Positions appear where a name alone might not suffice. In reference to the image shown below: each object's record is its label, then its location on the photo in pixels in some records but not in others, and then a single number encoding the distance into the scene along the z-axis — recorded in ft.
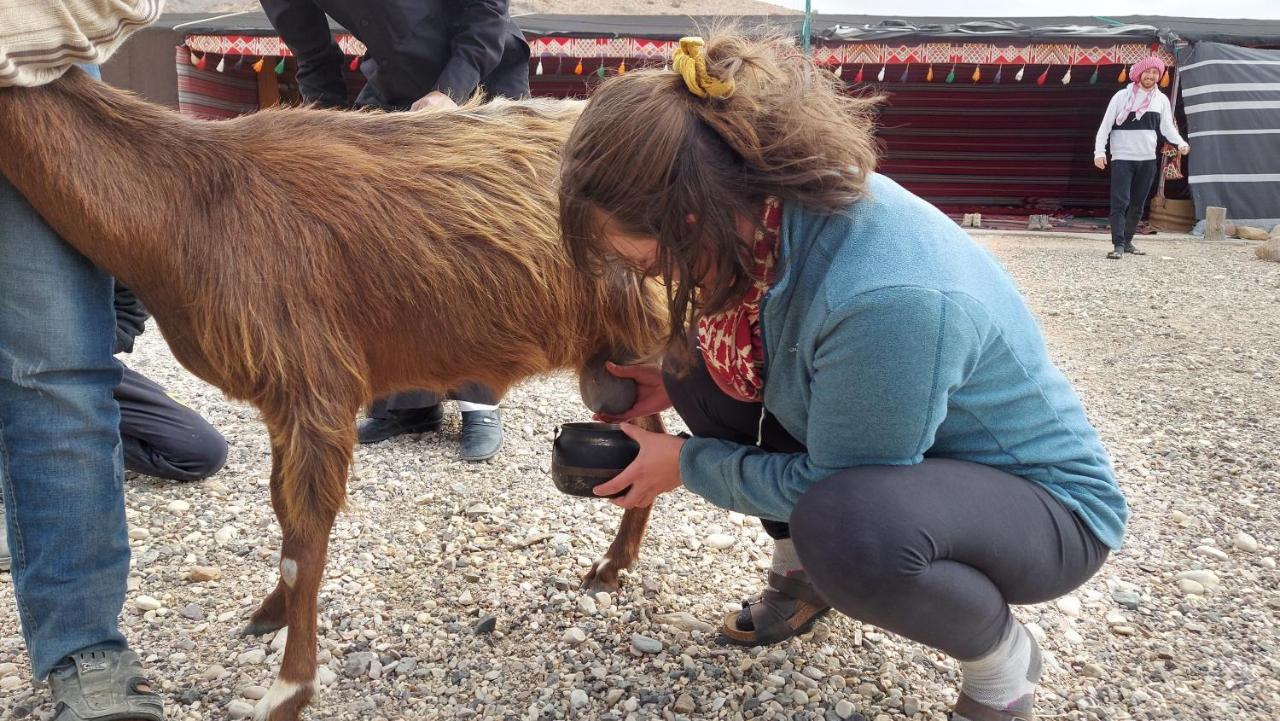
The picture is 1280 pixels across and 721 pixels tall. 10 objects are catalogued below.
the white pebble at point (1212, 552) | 9.48
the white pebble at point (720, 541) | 9.94
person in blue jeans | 6.19
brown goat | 6.55
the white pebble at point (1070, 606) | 8.55
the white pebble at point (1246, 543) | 9.63
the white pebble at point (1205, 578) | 8.92
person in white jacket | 34.22
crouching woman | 4.99
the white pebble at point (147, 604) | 8.51
